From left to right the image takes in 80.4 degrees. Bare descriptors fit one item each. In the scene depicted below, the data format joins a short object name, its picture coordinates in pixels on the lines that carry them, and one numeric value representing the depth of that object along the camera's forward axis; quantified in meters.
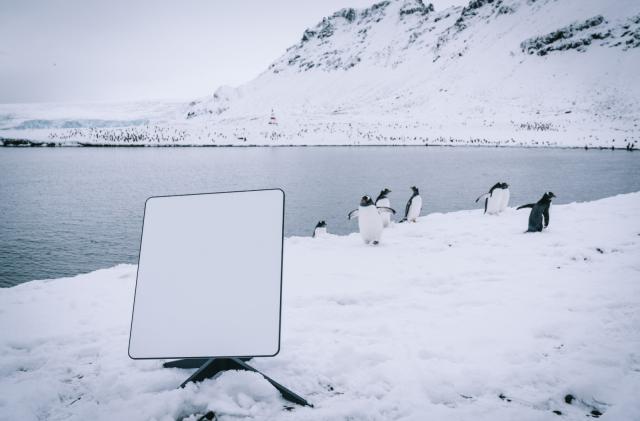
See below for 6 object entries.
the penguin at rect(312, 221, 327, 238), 11.58
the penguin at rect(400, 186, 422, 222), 12.38
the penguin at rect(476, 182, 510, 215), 13.01
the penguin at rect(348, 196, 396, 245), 9.19
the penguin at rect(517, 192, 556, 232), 9.61
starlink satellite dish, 2.80
